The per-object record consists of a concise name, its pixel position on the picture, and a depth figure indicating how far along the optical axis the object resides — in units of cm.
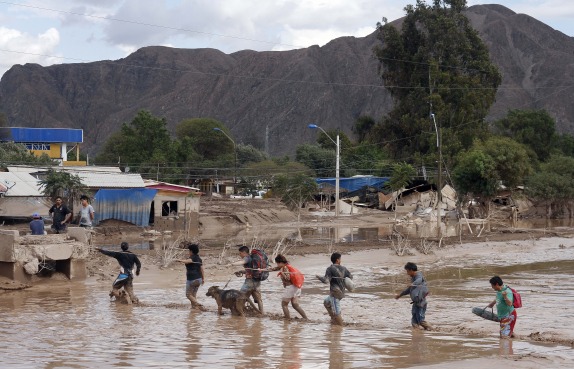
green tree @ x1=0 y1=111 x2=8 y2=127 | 10579
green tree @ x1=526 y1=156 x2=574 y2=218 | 5941
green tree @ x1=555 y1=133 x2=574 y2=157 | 9100
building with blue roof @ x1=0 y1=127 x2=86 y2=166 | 8075
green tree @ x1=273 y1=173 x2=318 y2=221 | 5866
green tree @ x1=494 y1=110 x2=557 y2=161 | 8762
